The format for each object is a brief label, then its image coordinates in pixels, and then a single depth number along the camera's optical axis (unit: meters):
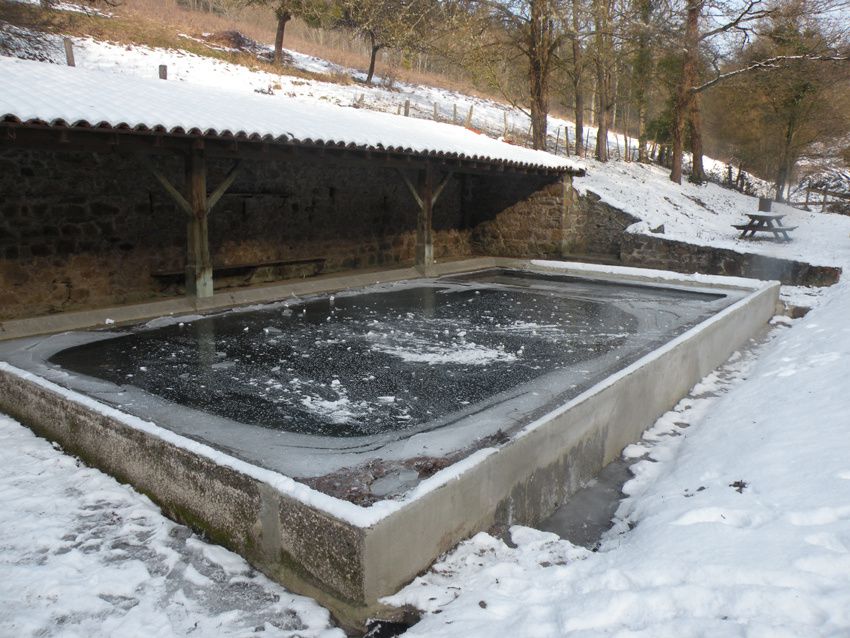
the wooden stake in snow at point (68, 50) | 10.17
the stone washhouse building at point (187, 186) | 6.16
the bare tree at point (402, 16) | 14.04
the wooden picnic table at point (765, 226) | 15.10
